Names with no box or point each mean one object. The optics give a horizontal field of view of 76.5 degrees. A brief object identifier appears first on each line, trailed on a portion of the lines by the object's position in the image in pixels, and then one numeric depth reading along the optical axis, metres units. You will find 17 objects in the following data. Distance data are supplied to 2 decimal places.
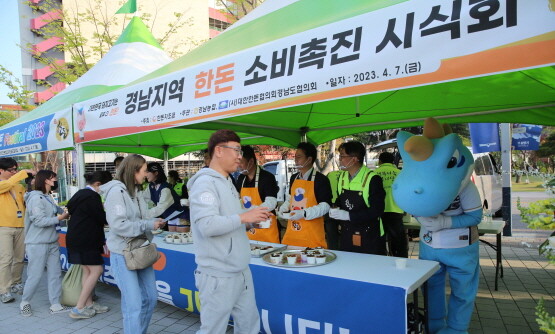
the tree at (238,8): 10.53
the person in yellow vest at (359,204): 3.04
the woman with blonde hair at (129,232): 2.76
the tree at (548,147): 18.39
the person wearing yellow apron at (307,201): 3.43
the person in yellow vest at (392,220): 4.96
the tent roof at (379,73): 1.49
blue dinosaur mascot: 2.46
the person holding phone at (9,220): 4.41
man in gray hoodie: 1.93
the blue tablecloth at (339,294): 2.14
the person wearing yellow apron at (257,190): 3.75
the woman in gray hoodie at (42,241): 3.99
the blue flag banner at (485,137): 7.39
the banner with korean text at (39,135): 4.33
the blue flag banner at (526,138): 7.61
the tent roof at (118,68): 4.80
